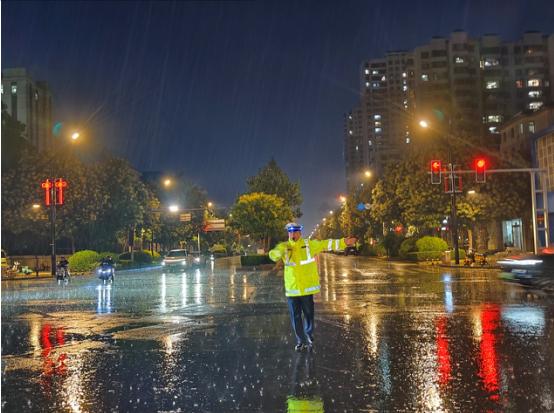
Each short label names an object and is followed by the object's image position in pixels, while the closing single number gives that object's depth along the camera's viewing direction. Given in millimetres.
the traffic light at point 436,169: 32781
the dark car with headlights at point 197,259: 56231
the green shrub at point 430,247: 49250
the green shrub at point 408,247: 55528
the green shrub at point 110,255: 48500
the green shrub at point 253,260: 45656
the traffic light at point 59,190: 38100
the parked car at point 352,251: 89512
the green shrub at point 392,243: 63656
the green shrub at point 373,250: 68462
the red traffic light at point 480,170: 31453
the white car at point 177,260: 51469
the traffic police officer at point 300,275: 9844
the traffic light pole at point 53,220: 39219
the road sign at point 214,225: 88812
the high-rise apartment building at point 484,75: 124000
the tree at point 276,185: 66250
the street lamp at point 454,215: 38500
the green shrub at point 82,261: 46406
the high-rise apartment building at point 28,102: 142375
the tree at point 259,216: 53781
